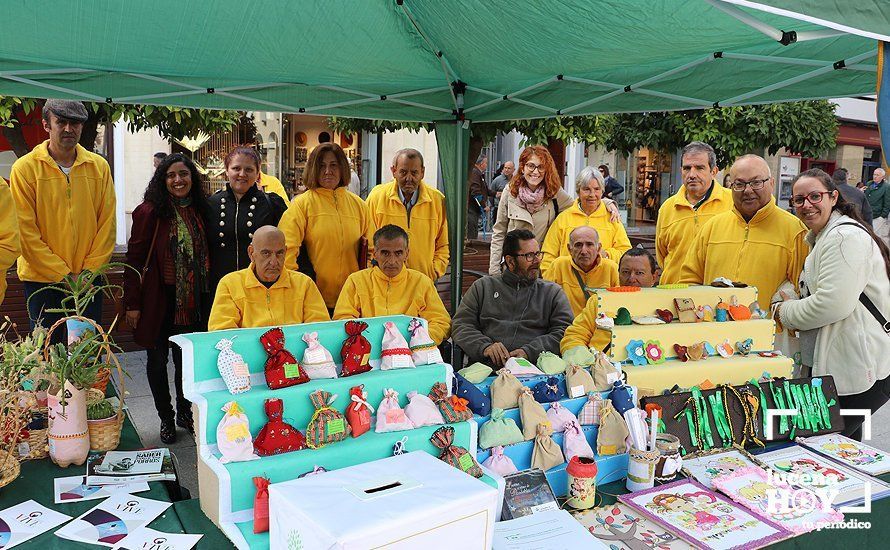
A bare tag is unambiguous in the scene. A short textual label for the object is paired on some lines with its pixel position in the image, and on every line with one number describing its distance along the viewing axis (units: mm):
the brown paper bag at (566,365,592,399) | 2418
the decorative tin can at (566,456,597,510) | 2082
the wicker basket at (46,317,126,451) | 2375
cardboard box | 1334
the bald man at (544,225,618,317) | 3803
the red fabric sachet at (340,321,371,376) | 2189
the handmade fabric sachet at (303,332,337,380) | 2139
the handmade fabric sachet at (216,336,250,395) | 1989
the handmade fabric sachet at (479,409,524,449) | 2197
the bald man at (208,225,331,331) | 3117
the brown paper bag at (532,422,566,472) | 2197
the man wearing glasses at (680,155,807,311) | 3512
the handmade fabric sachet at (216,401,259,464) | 1862
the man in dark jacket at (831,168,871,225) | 7594
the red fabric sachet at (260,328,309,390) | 2041
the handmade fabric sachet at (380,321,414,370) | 2260
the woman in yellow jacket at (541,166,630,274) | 4535
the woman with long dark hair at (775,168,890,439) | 2910
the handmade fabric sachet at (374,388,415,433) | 2078
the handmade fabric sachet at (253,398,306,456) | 1911
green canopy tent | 3150
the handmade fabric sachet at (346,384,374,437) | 2055
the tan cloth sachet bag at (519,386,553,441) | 2260
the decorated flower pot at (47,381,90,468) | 2254
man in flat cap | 3760
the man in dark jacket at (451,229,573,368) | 3572
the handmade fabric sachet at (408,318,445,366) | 2324
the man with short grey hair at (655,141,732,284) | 4254
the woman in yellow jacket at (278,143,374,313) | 4137
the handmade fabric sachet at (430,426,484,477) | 2014
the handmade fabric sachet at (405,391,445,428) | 2117
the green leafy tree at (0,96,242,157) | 5953
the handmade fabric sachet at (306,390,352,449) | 1967
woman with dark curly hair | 3777
